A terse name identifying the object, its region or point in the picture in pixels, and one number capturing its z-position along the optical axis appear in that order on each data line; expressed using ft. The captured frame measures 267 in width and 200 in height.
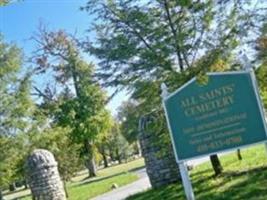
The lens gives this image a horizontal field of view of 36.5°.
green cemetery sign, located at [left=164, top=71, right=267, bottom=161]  26.25
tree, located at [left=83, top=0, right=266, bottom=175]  36.46
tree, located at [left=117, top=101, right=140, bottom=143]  40.08
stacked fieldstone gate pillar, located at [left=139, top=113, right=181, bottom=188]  41.28
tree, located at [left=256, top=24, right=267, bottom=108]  28.76
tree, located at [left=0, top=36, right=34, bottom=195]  66.16
